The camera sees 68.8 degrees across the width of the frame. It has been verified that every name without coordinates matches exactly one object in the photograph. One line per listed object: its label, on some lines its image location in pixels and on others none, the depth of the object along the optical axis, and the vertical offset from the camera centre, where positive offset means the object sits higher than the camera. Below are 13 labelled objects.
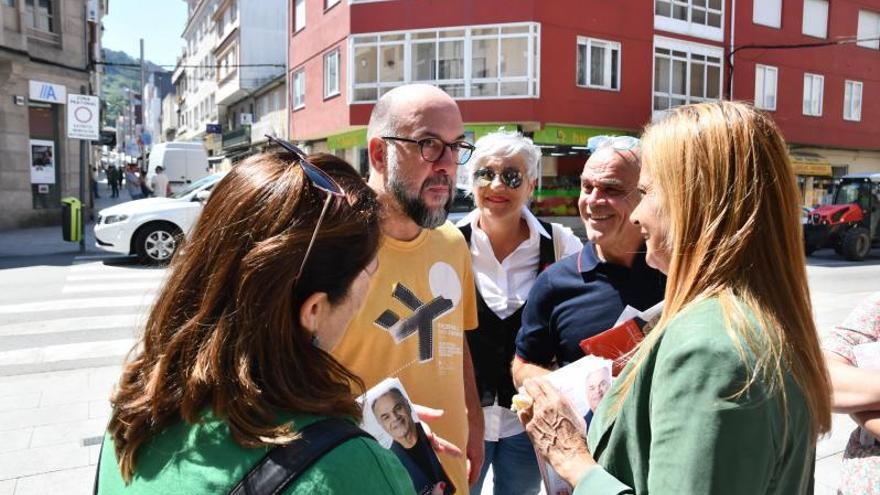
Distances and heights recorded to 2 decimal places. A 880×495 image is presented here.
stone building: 18.06 +2.59
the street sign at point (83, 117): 13.69 +1.57
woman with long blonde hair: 1.12 -0.27
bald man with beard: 2.11 -0.30
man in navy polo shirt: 2.38 -0.32
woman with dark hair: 0.98 -0.27
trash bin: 13.44 -0.61
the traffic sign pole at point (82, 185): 13.89 +0.10
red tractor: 16.92 -0.64
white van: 24.41 +1.18
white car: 12.05 -0.68
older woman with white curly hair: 2.82 -0.32
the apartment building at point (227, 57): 35.50 +8.21
